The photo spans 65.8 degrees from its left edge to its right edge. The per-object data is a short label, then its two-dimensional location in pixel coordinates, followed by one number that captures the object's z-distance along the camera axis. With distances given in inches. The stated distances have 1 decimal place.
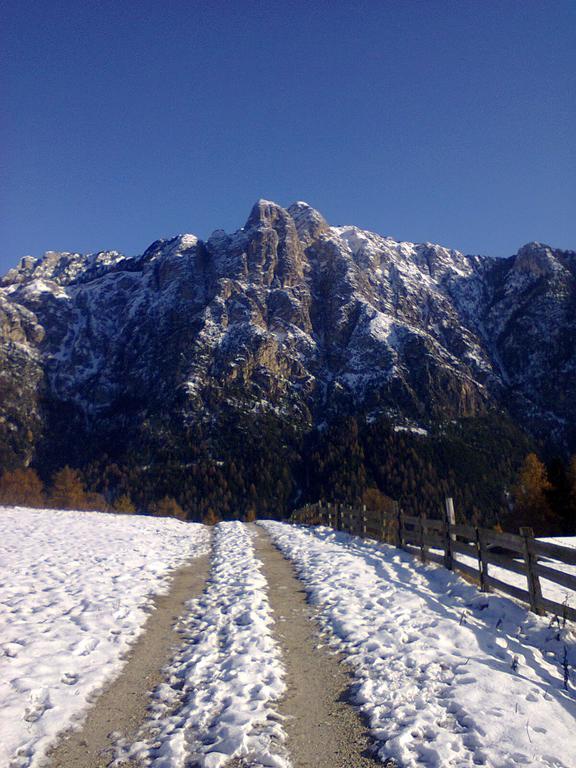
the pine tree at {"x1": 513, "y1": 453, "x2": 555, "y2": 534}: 2242.9
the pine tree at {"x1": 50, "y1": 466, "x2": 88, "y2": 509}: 3759.8
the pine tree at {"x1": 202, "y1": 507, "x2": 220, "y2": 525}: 6087.6
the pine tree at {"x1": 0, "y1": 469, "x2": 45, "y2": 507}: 3853.3
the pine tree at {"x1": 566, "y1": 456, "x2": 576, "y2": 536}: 2074.3
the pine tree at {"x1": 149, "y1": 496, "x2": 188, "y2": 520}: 5506.9
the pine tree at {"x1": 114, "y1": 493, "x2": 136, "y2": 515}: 4245.6
